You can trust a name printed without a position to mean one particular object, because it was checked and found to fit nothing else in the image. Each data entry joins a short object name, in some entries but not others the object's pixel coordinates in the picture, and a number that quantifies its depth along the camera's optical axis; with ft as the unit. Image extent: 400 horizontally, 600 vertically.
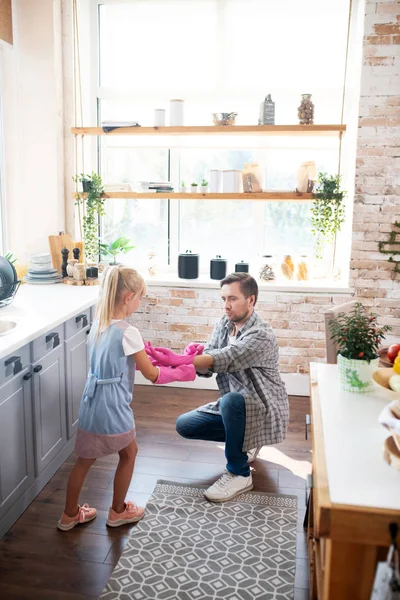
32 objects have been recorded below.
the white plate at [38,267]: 12.32
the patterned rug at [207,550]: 6.88
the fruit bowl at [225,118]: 13.38
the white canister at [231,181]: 13.65
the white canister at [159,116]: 13.70
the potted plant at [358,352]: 6.68
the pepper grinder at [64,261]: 12.65
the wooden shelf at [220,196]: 13.32
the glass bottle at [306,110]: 13.12
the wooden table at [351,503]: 4.23
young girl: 7.54
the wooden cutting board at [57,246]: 13.19
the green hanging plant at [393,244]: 12.61
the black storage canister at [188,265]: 13.96
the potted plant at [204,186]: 13.85
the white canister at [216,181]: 13.74
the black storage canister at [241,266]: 13.66
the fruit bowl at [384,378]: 6.48
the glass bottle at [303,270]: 13.76
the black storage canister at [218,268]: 13.87
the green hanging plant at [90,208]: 13.74
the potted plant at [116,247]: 14.03
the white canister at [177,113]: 13.65
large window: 13.88
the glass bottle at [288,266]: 13.89
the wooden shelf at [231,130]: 13.02
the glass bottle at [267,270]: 13.70
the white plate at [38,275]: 12.27
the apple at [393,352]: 7.07
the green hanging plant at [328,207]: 13.03
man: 8.84
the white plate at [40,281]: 12.21
